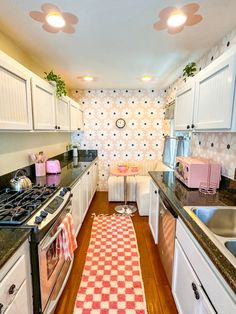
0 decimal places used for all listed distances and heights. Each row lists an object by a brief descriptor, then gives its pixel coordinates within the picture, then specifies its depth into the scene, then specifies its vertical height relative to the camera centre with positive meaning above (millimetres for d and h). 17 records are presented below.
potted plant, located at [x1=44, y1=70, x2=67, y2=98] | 2244 +627
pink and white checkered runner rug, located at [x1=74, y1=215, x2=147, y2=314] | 1544 -1436
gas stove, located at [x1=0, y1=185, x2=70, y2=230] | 1172 -552
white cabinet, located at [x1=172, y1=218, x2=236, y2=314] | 791 -781
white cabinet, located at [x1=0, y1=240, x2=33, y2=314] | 869 -786
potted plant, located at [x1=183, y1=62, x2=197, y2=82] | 2195 +769
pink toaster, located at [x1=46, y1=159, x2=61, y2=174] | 2529 -473
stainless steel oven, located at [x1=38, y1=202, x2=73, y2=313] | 1208 -995
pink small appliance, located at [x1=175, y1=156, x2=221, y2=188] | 1814 -383
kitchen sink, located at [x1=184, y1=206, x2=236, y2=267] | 1365 -622
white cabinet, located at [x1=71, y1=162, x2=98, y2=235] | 2252 -913
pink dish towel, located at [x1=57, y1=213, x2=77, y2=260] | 1495 -889
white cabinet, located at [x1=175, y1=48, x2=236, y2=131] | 1245 +302
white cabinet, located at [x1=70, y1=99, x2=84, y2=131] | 3188 +290
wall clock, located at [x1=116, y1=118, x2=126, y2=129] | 4176 +229
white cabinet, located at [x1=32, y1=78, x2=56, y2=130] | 1797 +296
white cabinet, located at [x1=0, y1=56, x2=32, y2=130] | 1326 +266
